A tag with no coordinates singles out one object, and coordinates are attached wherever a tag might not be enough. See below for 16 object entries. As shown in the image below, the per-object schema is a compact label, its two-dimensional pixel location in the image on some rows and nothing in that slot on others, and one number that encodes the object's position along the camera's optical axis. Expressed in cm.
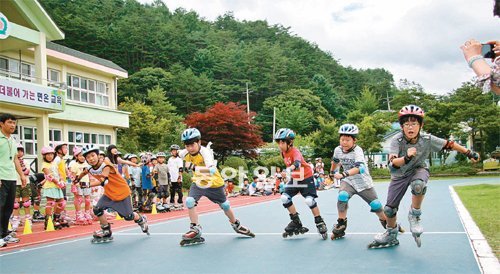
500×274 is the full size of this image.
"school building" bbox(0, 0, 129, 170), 1902
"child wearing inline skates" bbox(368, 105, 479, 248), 589
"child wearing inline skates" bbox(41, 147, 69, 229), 1023
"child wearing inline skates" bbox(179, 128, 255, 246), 780
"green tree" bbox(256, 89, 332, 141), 5744
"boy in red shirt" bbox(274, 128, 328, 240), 766
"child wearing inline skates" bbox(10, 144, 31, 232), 968
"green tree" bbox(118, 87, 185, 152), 3619
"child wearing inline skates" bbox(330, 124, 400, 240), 713
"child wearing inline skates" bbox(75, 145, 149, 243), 804
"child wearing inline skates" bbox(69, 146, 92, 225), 1112
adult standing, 765
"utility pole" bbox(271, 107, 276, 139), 5397
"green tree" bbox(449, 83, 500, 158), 3938
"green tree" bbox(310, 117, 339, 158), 4381
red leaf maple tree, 2998
